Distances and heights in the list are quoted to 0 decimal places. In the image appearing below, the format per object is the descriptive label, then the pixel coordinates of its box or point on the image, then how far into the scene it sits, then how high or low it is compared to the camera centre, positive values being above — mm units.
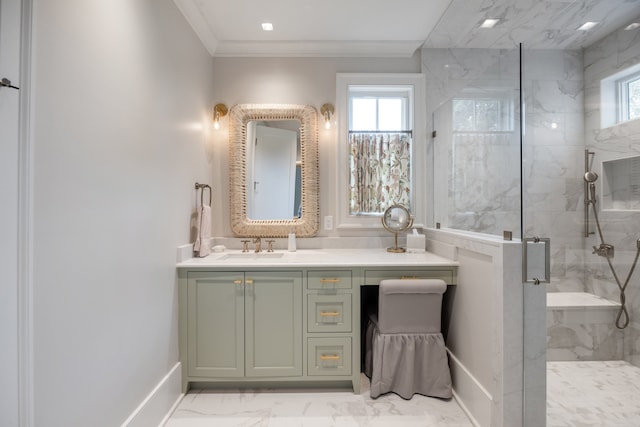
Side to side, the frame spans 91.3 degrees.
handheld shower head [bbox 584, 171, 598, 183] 1326 +175
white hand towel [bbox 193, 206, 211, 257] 2158 -117
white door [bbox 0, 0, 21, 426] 886 +15
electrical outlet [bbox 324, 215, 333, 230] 2631 -53
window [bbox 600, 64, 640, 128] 1200 +478
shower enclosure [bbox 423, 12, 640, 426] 1251 +147
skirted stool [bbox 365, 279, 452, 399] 1942 -813
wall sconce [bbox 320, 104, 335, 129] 2592 +860
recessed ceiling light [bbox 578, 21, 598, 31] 1338 +831
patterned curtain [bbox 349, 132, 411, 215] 2627 +382
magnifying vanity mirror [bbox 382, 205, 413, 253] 2531 -24
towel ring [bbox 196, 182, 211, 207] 2225 +199
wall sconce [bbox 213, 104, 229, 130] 2557 +840
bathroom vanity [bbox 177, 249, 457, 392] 1981 -652
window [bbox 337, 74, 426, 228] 2615 +453
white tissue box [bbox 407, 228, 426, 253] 2455 -210
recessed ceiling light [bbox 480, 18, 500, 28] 1987 +1263
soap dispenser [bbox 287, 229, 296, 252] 2508 -220
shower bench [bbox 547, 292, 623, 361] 1322 -500
